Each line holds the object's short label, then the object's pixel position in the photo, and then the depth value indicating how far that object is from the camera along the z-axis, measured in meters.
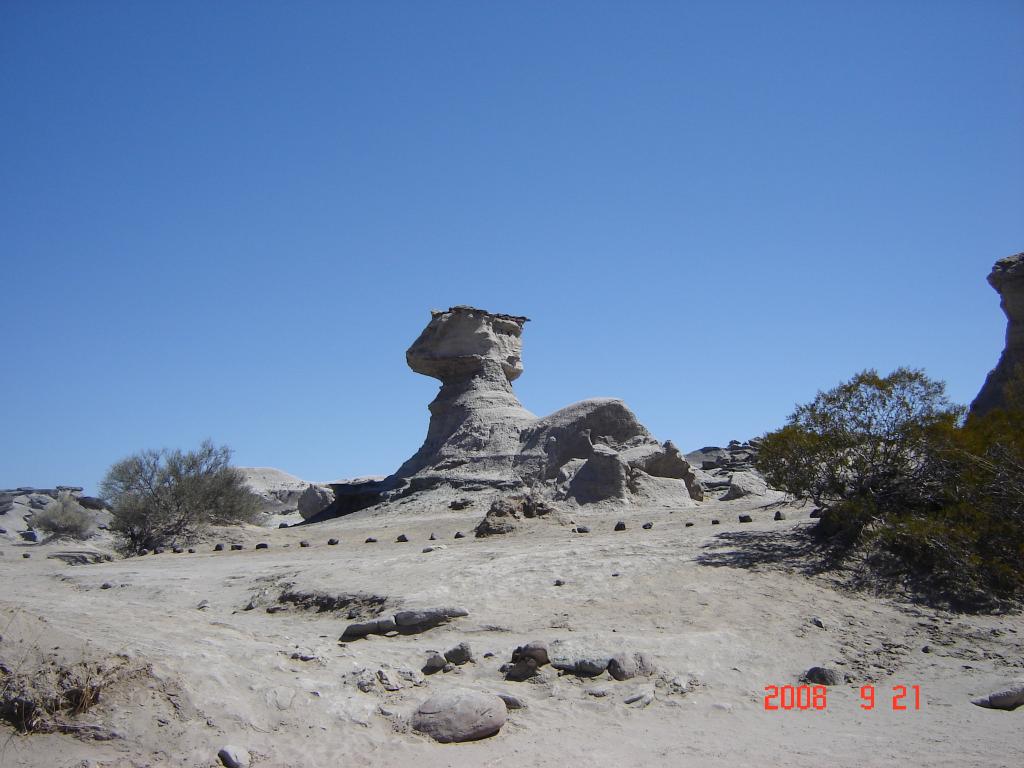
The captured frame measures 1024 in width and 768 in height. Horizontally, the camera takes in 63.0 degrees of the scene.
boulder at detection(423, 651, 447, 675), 7.37
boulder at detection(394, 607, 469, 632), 8.72
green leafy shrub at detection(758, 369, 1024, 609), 10.71
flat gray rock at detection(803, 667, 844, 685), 7.75
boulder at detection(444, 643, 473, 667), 7.59
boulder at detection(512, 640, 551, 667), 7.47
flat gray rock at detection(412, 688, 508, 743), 6.05
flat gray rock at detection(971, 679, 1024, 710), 7.07
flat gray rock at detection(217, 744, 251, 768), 5.32
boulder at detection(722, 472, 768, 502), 20.01
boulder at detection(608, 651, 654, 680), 7.36
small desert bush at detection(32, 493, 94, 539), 28.89
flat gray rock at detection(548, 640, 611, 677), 7.42
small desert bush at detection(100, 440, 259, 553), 22.28
